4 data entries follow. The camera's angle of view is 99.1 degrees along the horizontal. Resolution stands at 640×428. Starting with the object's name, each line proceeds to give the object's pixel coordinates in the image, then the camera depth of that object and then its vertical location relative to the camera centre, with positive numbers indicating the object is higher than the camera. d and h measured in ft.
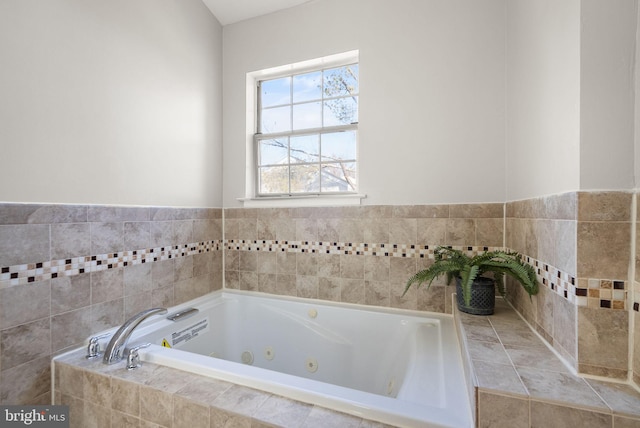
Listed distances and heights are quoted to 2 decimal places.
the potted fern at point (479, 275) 4.12 -1.06
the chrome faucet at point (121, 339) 4.20 -2.00
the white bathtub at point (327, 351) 3.14 -2.41
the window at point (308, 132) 7.19 +2.21
